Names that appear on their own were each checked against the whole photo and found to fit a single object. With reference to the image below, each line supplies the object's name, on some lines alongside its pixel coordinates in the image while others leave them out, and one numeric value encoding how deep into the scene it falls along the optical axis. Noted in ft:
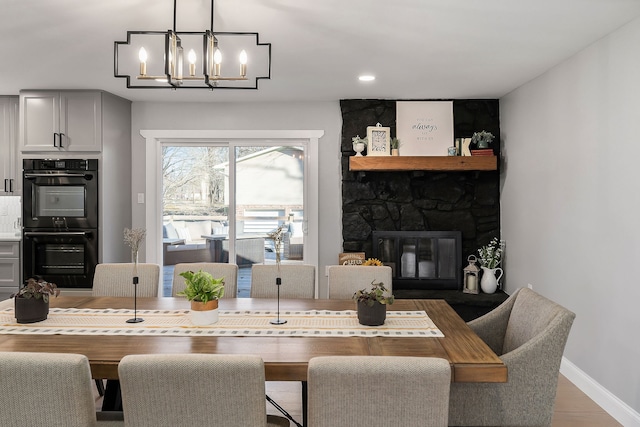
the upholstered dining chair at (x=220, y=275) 10.69
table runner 7.34
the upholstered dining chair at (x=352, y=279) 10.46
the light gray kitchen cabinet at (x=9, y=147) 16.76
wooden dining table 5.99
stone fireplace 17.19
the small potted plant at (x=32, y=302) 7.84
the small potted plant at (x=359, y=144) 16.53
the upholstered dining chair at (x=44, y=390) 4.97
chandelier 7.64
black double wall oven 15.76
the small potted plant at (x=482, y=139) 16.31
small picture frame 16.53
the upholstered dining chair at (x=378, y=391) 4.75
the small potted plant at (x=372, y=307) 7.65
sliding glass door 17.90
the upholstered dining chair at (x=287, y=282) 10.64
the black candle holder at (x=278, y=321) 7.86
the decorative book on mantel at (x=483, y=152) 16.28
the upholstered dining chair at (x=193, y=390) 4.86
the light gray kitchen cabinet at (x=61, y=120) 15.67
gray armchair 6.66
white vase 16.37
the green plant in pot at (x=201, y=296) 7.68
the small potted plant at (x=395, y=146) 16.51
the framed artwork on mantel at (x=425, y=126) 16.99
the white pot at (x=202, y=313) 7.70
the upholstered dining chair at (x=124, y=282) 10.81
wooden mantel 16.20
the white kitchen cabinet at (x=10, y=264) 16.24
